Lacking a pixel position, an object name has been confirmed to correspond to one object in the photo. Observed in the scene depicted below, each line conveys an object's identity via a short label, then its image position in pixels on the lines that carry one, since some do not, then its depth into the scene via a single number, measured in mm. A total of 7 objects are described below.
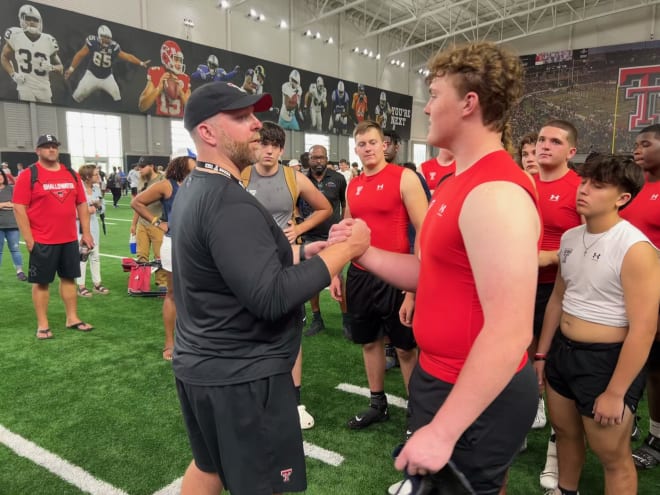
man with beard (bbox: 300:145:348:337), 6383
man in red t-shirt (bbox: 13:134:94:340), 4918
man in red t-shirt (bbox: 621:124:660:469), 2850
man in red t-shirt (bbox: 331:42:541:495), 1099
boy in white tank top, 1892
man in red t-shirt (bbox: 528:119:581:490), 2967
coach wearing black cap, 1547
